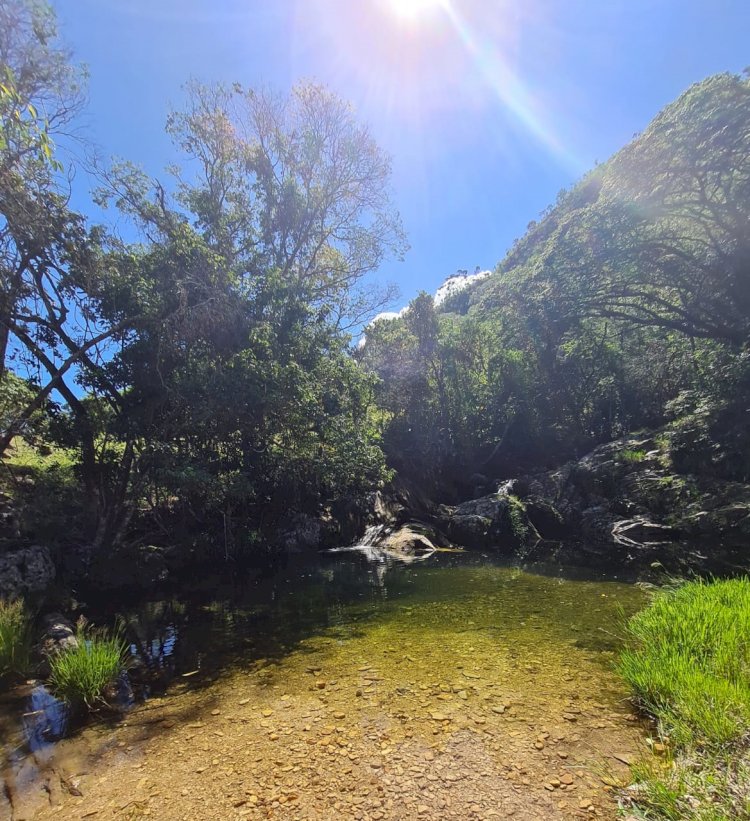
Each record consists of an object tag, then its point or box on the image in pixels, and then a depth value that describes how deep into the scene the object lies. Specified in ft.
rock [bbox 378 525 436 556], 62.90
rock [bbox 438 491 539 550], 65.26
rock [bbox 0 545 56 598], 33.19
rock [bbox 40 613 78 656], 22.04
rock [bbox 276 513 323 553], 69.21
